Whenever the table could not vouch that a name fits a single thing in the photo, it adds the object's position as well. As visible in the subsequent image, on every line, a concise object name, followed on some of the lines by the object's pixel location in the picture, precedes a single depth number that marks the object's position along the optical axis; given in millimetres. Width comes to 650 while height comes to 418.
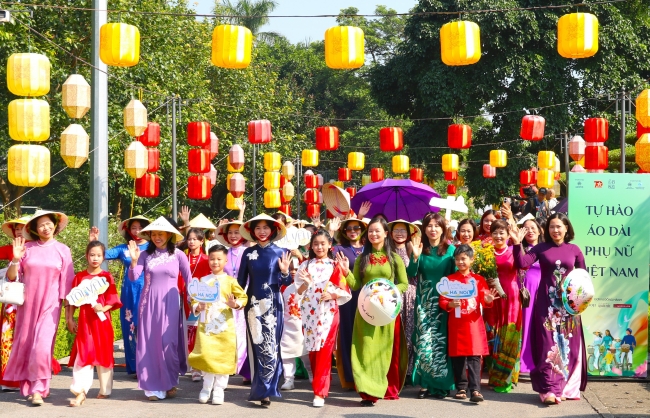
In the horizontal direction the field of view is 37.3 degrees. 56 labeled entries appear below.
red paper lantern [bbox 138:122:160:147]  17422
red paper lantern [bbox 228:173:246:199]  24234
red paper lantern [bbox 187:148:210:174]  20872
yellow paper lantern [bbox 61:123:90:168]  11844
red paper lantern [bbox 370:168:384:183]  32394
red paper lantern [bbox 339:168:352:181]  32853
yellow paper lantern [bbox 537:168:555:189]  25547
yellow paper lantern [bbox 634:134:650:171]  18266
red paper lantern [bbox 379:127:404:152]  24156
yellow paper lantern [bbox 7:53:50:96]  11117
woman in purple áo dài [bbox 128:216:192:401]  8469
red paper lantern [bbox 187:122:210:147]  20438
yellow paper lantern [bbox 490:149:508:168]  26766
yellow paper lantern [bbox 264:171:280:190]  27047
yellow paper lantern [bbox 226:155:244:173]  23761
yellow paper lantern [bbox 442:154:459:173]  27078
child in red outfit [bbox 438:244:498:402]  8367
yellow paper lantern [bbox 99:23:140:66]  11773
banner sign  9555
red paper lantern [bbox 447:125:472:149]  23766
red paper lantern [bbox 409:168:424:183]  30109
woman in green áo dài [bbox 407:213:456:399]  8594
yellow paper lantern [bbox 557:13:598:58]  12703
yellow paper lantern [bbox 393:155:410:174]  27875
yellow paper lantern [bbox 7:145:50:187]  11164
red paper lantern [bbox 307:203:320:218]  35312
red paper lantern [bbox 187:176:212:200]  21656
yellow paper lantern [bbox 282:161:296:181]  30312
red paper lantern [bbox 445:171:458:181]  27898
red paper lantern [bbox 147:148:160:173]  17531
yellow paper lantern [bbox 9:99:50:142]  11219
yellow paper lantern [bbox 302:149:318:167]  28047
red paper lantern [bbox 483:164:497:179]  30188
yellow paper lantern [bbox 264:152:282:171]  26969
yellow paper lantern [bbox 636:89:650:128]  18031
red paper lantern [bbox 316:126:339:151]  24219
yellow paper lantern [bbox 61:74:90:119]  11844
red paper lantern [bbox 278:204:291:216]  30712
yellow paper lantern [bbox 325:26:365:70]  12930
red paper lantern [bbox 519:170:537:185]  28578
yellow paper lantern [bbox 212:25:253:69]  12383
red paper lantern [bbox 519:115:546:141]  23234
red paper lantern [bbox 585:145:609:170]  22844
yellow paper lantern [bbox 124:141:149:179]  14266
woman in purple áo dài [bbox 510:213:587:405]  8352
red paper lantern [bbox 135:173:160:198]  18891
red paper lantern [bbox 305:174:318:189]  34562
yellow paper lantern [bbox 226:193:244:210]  26666
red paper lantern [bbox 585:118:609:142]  22719
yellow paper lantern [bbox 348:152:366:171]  27941
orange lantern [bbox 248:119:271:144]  22609
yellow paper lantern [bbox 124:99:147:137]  14086
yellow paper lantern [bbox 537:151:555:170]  25281
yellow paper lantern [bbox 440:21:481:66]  12984
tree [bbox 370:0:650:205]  30156
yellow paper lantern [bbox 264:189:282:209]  27291
